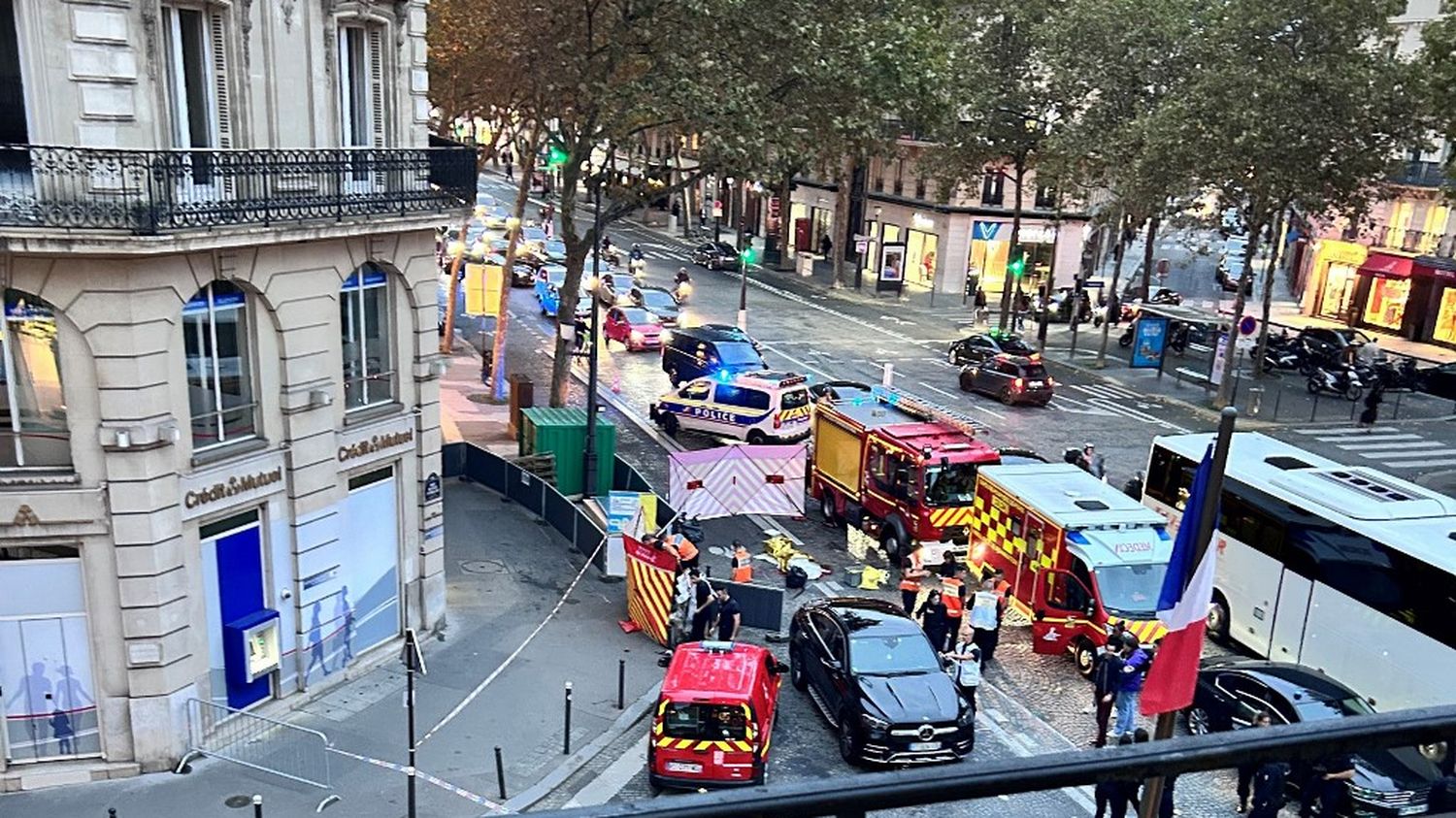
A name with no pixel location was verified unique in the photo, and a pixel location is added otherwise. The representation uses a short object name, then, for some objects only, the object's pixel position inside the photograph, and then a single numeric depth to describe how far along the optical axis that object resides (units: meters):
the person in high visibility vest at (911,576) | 20.00
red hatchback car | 42.31
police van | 30.14
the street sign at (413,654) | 15.41
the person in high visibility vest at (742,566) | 21.00
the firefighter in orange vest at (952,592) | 18.77
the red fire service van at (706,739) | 14.52
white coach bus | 16.44
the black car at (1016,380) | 36.12
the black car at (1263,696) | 14.97
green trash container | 26.14
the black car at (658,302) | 44.38
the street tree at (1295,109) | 33.47
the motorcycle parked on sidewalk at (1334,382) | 39.53
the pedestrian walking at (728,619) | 18.06
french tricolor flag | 9.47
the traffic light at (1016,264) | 47.06
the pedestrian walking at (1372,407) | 36.06
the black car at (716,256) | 62.59
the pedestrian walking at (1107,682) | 15.94
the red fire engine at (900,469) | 22.62
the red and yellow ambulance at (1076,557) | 18.42
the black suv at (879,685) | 15.13
